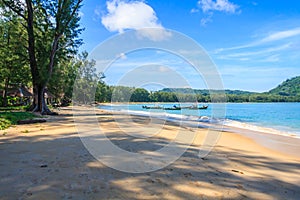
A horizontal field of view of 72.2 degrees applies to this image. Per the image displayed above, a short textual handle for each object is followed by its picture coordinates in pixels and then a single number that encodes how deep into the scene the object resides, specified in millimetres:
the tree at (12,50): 20531
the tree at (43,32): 18000
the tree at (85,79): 57906
